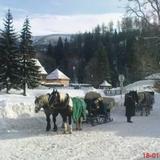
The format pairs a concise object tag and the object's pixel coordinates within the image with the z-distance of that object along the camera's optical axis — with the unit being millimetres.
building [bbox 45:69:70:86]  103000
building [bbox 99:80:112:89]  96025
